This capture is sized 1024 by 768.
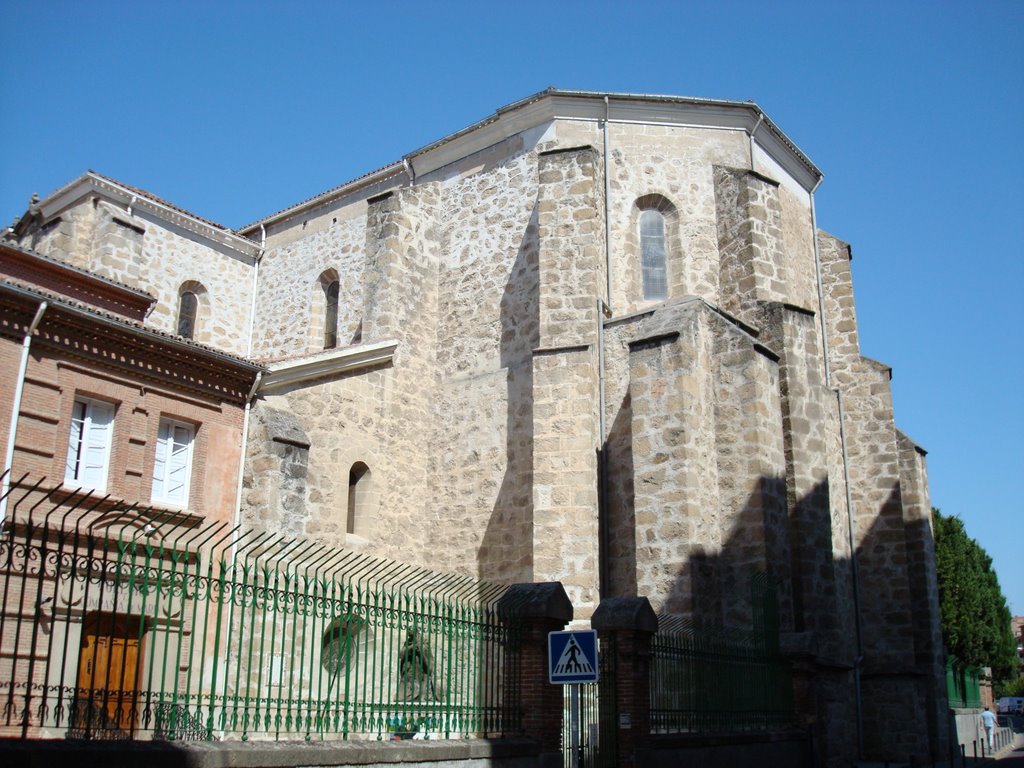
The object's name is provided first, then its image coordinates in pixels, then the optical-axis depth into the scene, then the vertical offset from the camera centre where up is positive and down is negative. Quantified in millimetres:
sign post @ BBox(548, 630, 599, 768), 8453 +157
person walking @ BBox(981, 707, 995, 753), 27294 -1144
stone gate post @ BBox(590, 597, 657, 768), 10438 +159
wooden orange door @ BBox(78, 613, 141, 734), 11408 +238
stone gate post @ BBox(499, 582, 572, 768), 9609 +132
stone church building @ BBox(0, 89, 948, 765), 15219 +4761
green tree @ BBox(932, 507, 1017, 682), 38062 +2927
